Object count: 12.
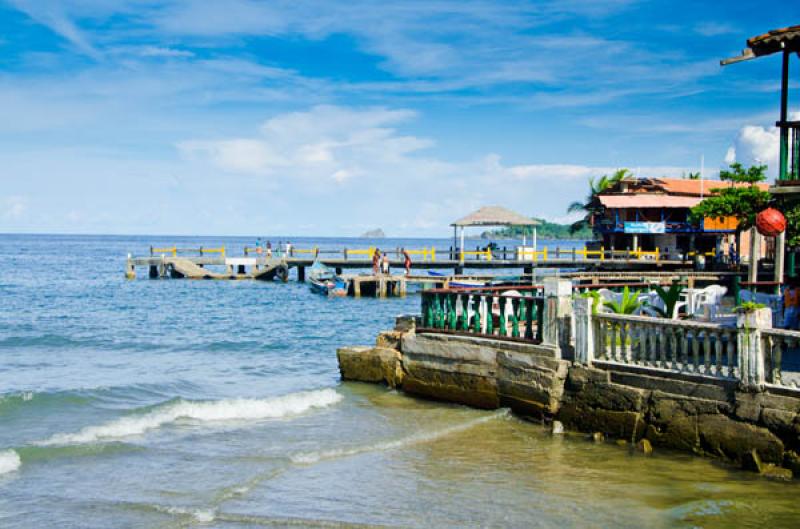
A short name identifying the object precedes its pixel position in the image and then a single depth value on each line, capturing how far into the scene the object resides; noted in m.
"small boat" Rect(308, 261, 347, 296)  39.84
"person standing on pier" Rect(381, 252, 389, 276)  40.69
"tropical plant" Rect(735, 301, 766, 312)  9.00
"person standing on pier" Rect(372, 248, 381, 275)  40.81
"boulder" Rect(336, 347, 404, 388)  13.55
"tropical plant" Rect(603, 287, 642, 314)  12.19
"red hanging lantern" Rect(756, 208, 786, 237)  12.30
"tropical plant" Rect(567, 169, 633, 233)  60.67
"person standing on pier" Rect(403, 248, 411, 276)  41.88
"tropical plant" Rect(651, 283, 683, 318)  12.23
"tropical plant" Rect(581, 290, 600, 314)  11.14
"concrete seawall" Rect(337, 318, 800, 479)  8.80
